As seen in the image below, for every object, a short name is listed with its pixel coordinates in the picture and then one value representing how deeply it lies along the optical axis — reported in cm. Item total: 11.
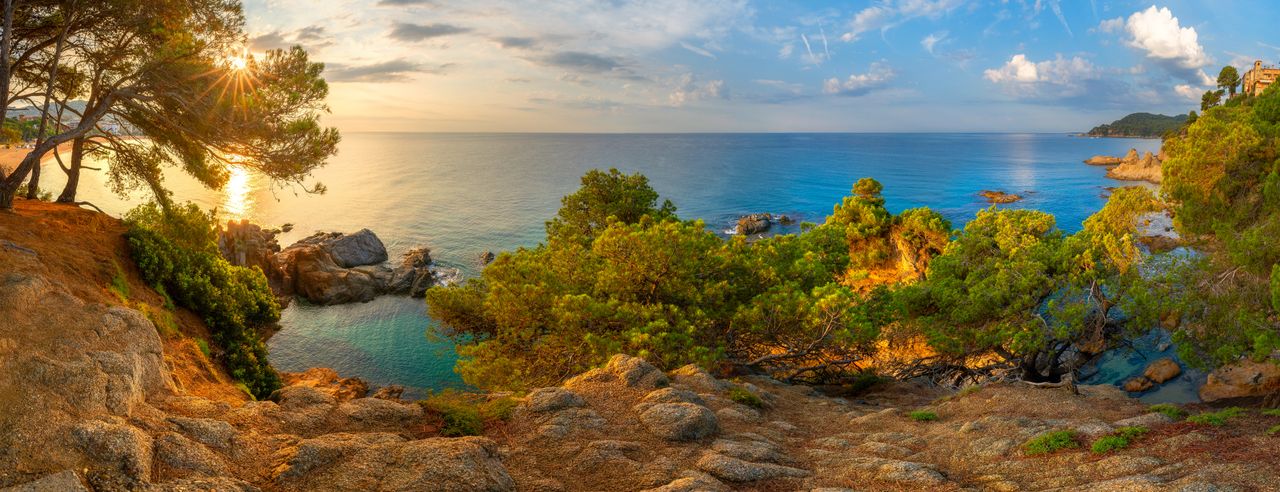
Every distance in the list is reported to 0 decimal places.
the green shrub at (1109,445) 1059
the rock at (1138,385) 3067
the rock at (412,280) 4862
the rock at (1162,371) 3105
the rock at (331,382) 2414
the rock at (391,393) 2530
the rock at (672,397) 1356
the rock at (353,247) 5322
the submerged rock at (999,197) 9488
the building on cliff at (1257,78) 10850
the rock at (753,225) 7300
